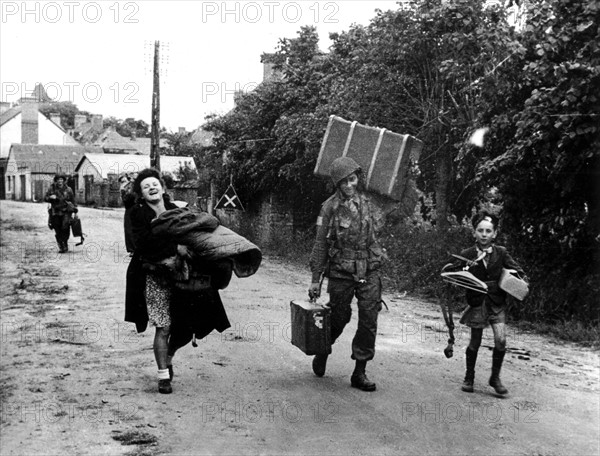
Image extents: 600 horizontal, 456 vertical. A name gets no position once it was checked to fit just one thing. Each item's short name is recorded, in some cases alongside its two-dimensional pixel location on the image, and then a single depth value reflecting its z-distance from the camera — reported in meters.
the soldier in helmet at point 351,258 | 6.76
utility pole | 27.03
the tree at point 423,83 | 13.23
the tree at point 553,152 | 9.55
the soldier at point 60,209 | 18.61
